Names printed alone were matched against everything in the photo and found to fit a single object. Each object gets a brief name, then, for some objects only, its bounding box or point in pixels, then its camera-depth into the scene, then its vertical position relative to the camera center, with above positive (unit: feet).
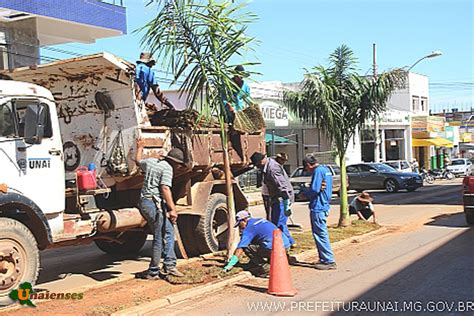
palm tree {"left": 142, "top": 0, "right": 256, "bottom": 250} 28.22 +4.50
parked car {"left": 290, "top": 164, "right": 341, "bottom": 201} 84.89 -6.44
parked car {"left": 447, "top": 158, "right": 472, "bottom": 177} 144.46 -9.06
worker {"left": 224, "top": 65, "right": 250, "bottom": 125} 29.09 +2.00
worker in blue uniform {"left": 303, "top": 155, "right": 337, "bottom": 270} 30.07 -3.63
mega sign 101.60 +3.84
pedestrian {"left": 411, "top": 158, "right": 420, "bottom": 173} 118.62 -7.26
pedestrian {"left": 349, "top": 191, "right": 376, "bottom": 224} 47.86 -6.00
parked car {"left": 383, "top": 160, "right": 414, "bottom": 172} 110.52 -6.32
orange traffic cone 24.85 -5.83
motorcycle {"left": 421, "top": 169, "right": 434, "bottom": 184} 123.34 -9.59
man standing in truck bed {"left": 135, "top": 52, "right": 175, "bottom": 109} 29.50 +3.15
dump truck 23.40 -1.09
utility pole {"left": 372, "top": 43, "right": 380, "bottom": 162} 99.01 -0.56
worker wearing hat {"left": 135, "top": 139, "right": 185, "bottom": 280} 26.89 -3.30
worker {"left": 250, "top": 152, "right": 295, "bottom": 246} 31.96 -2.99
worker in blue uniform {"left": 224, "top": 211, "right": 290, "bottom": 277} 26.68 -4.54
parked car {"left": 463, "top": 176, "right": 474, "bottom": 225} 45.83 -5.09
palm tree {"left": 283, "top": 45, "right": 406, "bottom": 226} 44.78 +2.53
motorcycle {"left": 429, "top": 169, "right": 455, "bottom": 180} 136.09 -10.14
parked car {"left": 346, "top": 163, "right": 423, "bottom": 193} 93.91 -7.36
